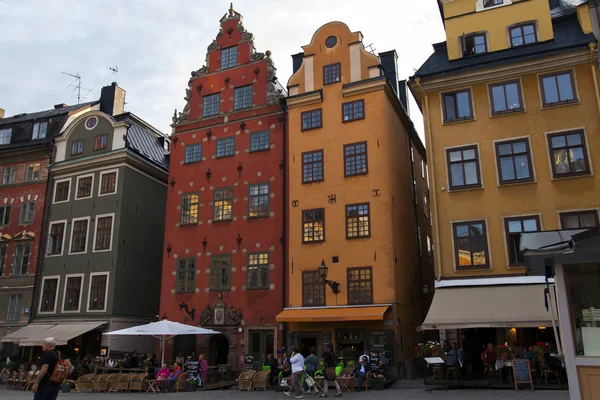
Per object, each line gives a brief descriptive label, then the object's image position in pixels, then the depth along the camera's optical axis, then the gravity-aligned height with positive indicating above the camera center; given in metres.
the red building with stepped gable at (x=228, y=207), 25.38 +6.23
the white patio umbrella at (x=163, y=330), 21.11 +0.11
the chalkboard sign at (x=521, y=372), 16.73 -1.33
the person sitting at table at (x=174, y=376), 20.70 -1.67
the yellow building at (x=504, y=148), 19.94 +7.09
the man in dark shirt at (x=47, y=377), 9.34 -0.74
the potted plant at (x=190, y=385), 20.74 -2.01
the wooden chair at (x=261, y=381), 20.47 -1.86
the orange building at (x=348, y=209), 22.64 +5.43
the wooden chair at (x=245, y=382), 20.50 -1.89
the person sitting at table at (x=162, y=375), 20.67 -1.65
